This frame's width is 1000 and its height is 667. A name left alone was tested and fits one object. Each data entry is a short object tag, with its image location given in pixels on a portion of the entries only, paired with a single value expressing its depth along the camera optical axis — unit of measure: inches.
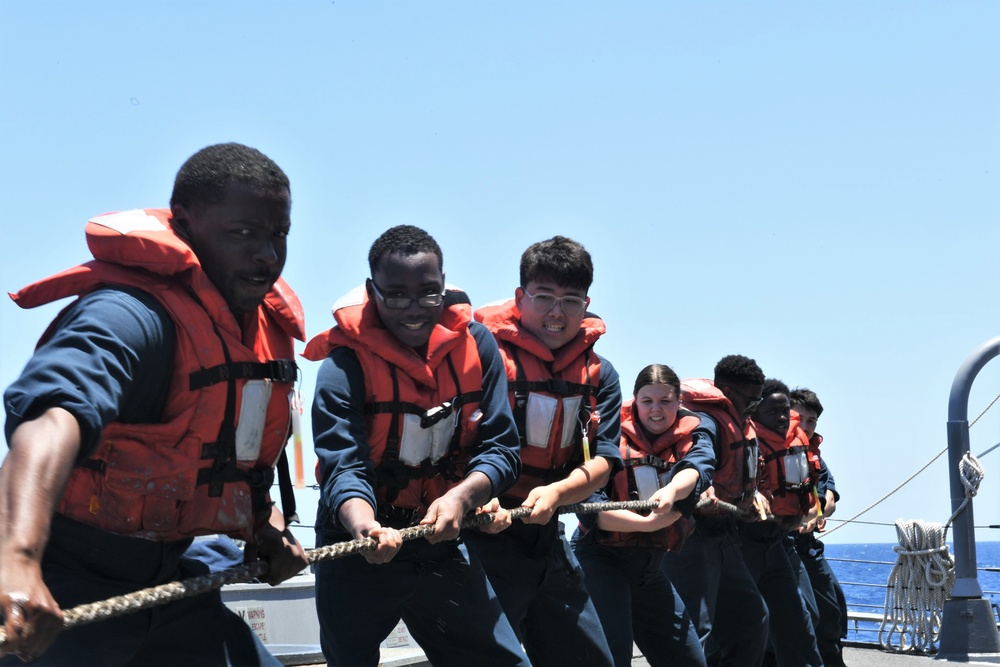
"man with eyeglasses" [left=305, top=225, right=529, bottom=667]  163.3
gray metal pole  445.7
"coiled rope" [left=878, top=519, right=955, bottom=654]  501.0
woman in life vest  237.8
